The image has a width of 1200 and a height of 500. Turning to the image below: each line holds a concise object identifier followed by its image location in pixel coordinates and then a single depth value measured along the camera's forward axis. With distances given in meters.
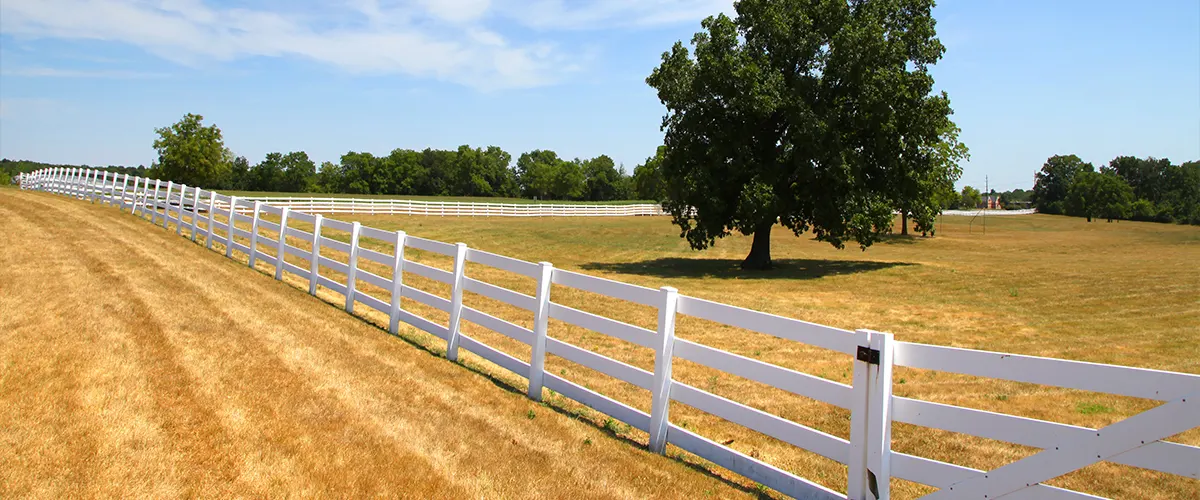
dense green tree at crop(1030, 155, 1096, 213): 152.75
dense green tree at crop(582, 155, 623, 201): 160.75
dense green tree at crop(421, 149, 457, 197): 153.88
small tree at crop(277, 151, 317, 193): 149.12
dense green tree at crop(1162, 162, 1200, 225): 118.81
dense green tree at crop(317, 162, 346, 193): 152.12
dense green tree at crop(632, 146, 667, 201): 94.12
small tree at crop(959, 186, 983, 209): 100.06
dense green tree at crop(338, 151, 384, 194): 145.88
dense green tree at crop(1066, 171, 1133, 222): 113.38
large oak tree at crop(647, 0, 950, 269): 26.17
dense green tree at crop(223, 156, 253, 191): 150.50
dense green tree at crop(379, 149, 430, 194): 147.38
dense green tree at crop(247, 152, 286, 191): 147.75
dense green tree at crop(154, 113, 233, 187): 75.56
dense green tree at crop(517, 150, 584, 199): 155.12
